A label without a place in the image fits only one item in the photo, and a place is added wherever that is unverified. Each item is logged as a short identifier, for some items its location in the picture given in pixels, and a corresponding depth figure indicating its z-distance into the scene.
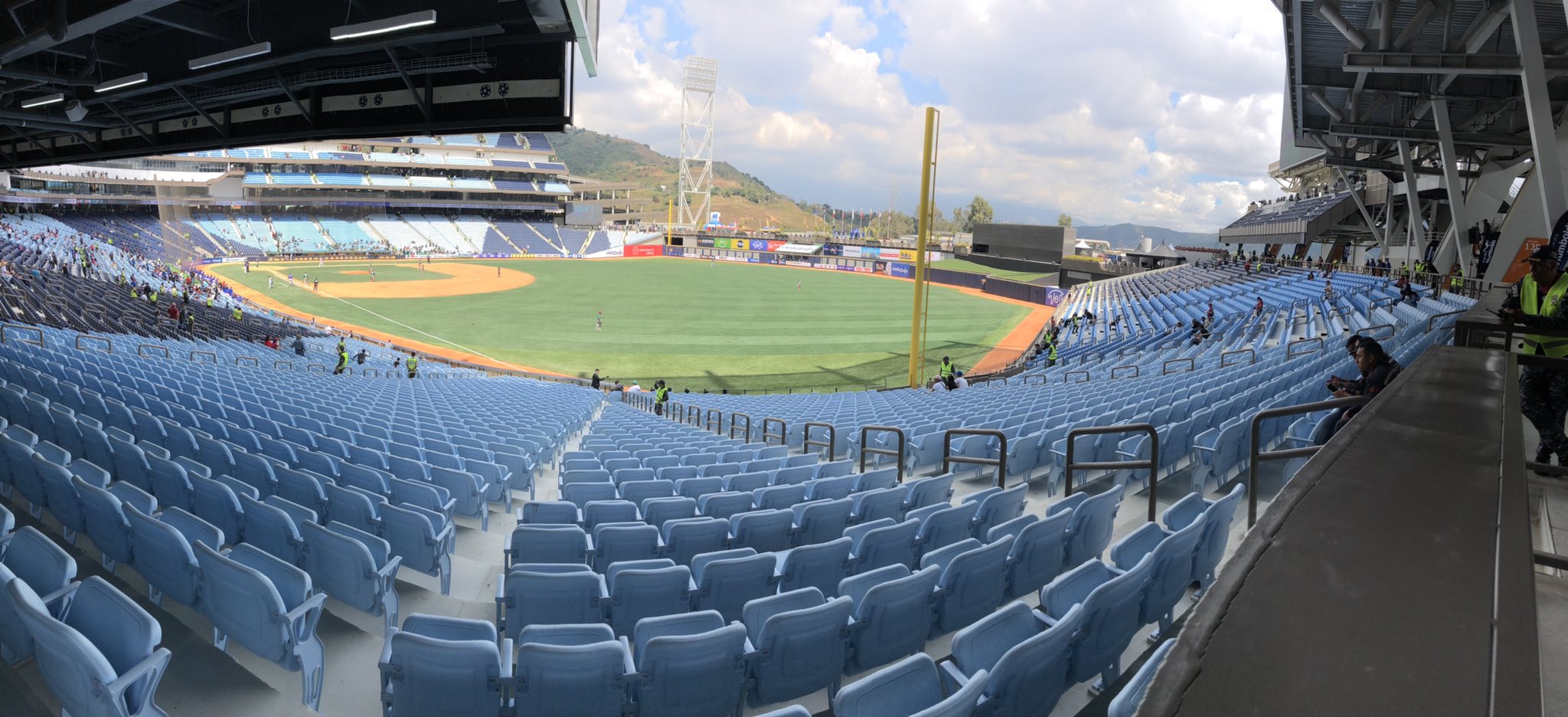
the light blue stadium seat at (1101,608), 3.05
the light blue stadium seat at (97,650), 2.54
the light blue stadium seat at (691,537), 4.98
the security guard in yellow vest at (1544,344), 5.30
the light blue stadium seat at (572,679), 2.87
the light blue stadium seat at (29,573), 3.15
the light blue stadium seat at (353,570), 4.04
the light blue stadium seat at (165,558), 3.71
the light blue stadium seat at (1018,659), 2.54
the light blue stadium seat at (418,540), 4.76
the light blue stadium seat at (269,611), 3.32
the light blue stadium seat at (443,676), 2.90
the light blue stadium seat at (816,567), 4.34
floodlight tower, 120.88
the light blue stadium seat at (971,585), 3.78
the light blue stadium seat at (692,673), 2.97
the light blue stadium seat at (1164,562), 3.50
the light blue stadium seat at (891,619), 3.43
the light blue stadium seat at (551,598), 3.86
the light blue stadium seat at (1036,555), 4.15
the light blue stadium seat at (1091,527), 4.64
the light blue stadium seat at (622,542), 4.89
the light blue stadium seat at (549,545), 4.83
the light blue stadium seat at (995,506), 5.22
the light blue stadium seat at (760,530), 5.25
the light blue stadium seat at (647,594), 3.94
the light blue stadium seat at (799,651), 3.19
